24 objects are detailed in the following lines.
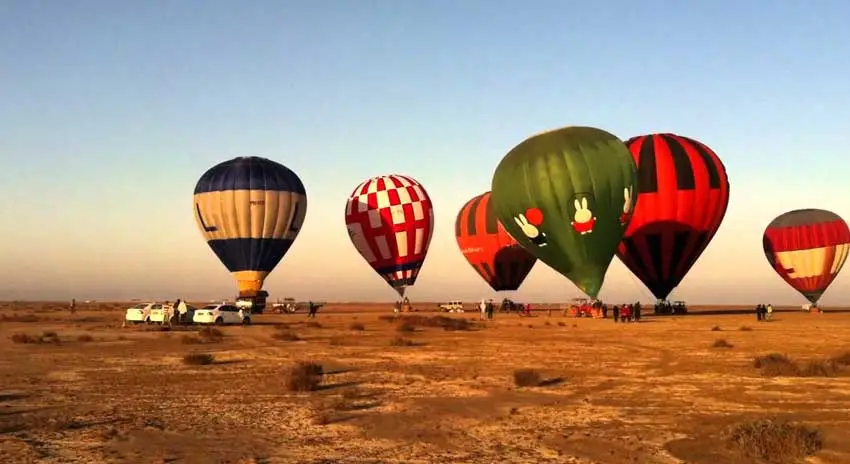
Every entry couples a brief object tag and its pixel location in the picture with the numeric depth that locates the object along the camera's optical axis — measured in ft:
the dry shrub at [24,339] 103.30
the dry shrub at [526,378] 57.57
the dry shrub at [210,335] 111.88
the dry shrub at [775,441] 33.96
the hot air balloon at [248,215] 191.83
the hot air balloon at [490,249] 234.38
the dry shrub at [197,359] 74.13
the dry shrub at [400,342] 103.47
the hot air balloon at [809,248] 221.87
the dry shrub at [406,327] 142.44
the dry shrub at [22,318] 199.00
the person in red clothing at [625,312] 170.60
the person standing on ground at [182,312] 151.84
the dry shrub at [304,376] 55.67
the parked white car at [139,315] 156.25
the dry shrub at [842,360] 72.66
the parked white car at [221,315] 154.20
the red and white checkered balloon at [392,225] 206.39
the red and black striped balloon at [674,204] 171.32
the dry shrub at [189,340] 104.22
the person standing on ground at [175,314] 151.64
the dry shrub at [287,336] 115.55
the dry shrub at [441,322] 156.31
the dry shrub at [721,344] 98.48
